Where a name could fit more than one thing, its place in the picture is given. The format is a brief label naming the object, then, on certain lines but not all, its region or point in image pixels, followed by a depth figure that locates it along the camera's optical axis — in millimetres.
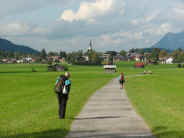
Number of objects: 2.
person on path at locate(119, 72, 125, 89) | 38606
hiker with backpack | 14312
